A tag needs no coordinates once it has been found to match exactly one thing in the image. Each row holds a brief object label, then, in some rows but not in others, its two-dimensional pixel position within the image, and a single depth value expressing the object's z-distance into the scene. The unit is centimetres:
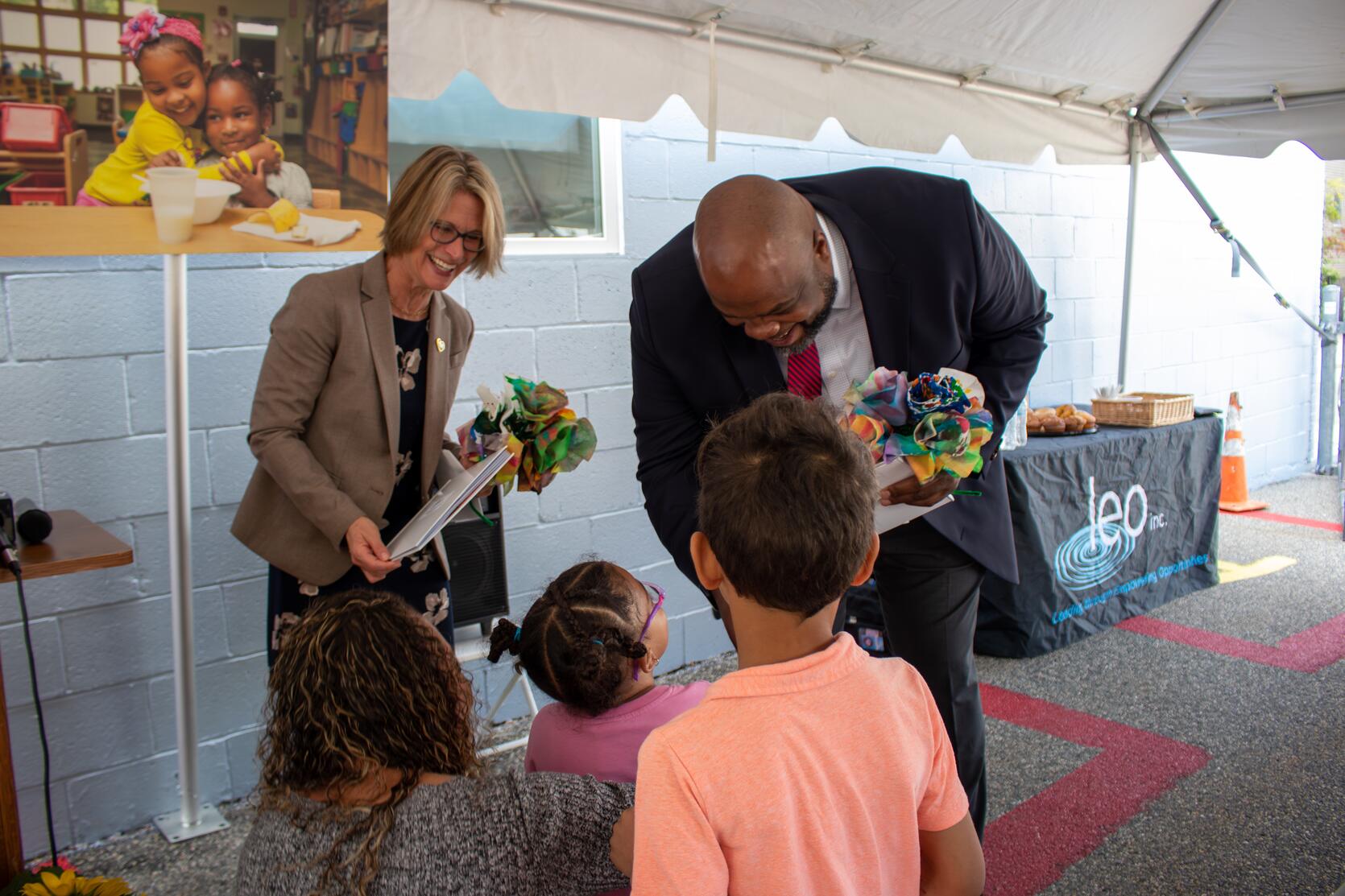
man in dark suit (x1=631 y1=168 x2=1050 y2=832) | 177
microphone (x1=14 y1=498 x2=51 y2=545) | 181
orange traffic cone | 591
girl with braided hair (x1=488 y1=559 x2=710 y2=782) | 157
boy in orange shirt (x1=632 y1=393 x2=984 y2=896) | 97
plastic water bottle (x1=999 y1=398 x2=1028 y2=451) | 373
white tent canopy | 237
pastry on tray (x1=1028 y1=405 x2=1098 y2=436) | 409
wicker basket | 424
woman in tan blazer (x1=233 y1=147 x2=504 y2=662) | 207
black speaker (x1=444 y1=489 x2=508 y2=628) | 278
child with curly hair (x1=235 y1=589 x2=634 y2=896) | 117
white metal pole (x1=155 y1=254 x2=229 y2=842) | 230
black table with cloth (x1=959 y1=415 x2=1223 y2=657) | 366
